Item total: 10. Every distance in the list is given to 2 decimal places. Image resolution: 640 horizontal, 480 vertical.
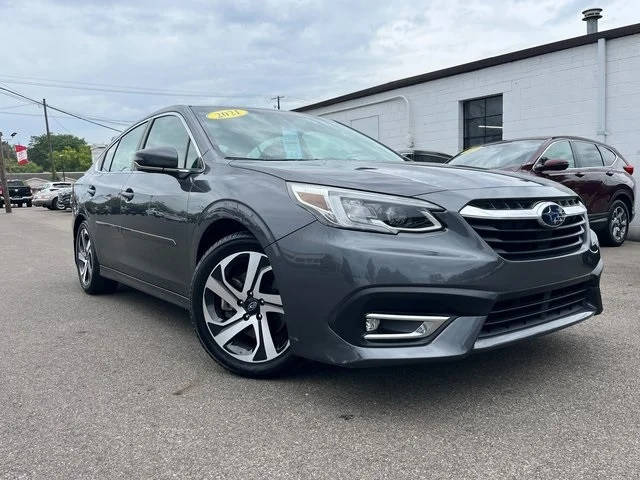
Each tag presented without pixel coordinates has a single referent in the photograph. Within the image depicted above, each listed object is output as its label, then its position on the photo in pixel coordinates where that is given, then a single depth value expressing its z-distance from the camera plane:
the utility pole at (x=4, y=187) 30.58
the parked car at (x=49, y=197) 30.60
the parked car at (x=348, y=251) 2.55
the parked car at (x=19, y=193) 38.31
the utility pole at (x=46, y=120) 53.33
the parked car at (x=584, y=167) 7.65
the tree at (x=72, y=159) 105.94
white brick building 10.70
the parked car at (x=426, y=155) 10.65
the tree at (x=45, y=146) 117.81
